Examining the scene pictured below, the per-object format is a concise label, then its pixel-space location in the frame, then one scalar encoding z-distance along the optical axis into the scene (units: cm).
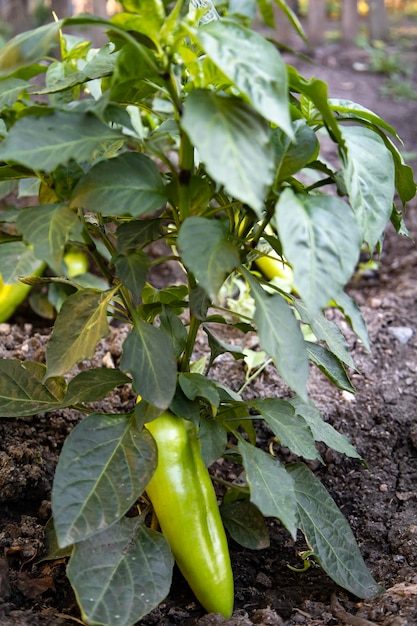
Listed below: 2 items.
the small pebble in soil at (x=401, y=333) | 114
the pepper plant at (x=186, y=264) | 66
